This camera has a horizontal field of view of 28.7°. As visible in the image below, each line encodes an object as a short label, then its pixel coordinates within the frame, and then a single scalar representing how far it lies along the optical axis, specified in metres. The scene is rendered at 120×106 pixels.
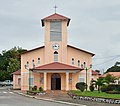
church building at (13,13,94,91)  35.29
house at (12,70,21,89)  41.15
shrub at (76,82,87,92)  26.95
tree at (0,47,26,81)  55.16
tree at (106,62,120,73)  78.50
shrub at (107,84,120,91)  24.83
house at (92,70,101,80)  39.44
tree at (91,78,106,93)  26.02
